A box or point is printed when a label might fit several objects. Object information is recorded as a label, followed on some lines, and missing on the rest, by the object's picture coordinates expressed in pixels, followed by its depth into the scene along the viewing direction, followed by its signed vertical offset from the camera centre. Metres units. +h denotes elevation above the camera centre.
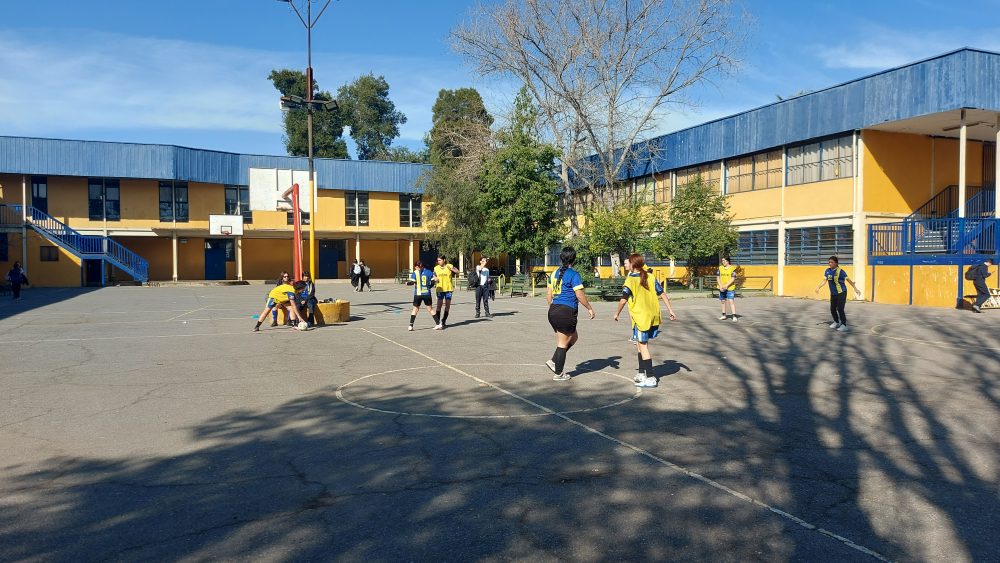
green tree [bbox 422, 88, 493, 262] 39.03 +4.12
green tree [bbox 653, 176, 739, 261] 30.45 +1.33
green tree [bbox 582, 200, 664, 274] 29.12 +1.20
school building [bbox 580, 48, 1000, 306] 22.86 +3.20
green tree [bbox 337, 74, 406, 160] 78.62 +16.79
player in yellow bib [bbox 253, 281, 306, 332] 16.08 -0.94
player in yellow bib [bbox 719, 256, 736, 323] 18.00 -0.68
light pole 17.90 +4.00
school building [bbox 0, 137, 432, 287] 40.69 +2.91
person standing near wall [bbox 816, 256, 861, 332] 15.22 -0.74
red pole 17.92 +0.80
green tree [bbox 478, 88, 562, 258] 35.56 +3.56
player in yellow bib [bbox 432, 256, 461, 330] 16.23 -0.60
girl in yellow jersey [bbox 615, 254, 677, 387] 8.92 -0.69
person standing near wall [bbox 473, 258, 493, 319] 19.28 -0.76
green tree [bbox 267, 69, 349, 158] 71.81 +14.39
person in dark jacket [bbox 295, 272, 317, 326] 16.50 -0.98
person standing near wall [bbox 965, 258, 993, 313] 19.75 -0.69
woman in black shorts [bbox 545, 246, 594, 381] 9.13 -0.64
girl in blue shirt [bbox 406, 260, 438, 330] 15.97 -0.63
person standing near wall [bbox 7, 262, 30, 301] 27.22 -0.75
